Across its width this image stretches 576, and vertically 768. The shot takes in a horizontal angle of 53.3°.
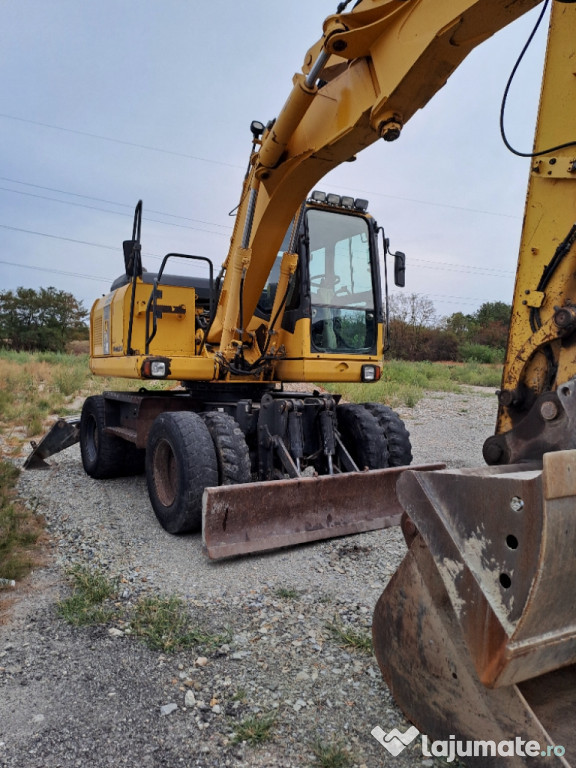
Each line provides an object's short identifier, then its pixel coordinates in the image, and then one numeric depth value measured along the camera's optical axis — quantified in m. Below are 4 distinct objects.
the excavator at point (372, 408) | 1.75
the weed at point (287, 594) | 3.45
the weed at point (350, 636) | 2.86
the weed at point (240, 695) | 2.49
